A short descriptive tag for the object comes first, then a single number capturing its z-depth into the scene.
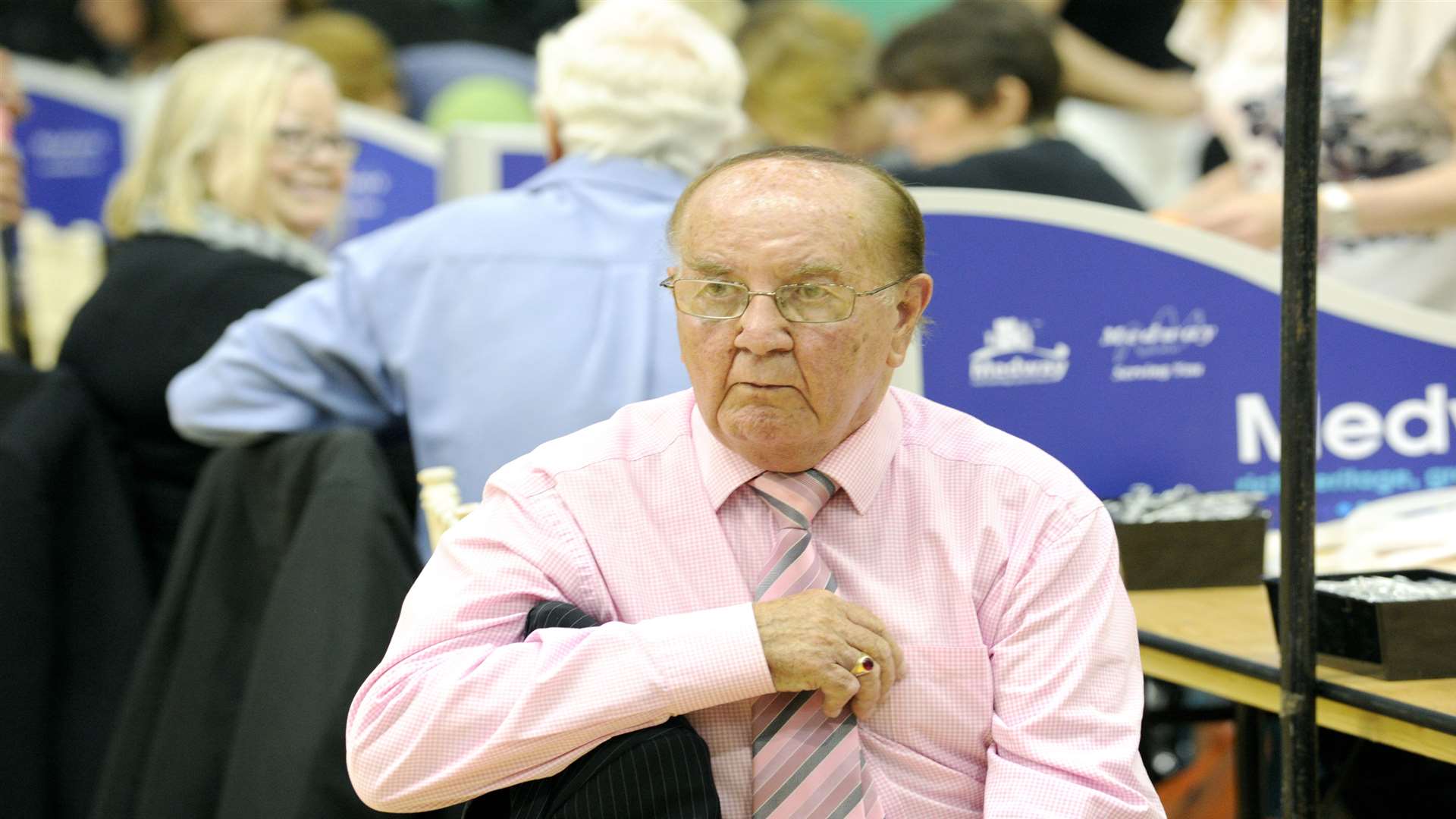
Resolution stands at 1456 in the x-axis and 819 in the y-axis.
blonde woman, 6.62
